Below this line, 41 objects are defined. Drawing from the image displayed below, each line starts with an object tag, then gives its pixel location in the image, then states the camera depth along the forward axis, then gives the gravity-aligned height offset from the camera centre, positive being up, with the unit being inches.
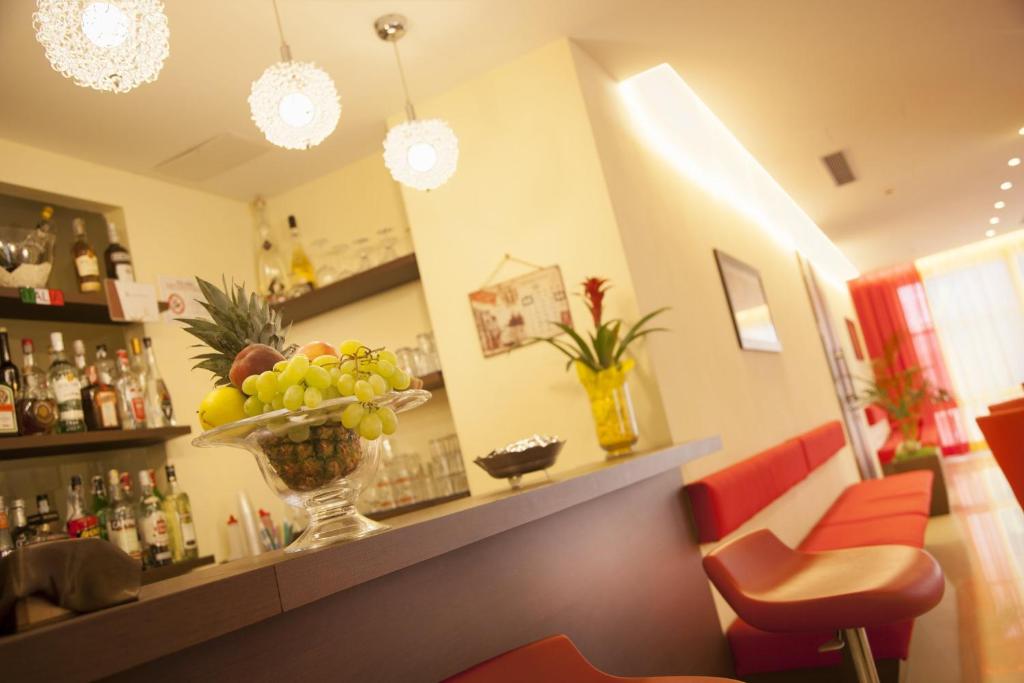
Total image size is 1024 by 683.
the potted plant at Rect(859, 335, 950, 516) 250.5 -33.7
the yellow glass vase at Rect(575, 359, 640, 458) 110.3 -0.4
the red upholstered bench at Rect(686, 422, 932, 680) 100.8 -34.3
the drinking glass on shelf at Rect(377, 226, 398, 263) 144.4 +37.7
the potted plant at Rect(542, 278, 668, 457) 110.7 +3.4
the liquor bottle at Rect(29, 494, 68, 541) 102.1 +2.7
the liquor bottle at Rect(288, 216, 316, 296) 149.6 +39.3
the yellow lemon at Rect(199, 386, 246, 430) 50.4 +5.7
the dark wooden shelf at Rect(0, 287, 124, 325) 111.5 +32.8
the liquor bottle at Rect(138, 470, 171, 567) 115.9 -1.9
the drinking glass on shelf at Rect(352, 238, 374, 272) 145.1 +37.5
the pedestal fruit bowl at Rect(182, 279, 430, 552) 47.9 +4.0
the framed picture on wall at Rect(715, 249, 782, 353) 179.3 +15.6
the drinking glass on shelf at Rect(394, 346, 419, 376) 139.6 +16.4
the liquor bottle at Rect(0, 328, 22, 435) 100.2 +20.1
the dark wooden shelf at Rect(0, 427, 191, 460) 100.7 +12.2
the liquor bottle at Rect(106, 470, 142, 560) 112.1 -0.2
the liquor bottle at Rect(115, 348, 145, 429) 119.0 +18.2
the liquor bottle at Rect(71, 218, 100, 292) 122.9 +40.6
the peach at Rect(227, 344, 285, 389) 51.1 +8.1
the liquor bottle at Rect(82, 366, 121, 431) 114.4 +17.4
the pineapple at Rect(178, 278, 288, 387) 55.6 +11.6
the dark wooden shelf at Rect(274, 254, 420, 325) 140.7 +32.0
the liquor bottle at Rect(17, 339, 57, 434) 105.1 +18.7
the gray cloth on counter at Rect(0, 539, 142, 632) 33.9 -1.7
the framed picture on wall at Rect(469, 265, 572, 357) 127.0 +18.6
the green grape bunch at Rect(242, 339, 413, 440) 47.3 +5.4
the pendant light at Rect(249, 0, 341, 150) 90.0 +42.3
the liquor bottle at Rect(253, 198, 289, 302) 156.5 +43.8
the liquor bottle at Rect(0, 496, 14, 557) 98.7 +1.9
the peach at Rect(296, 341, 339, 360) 54.9 +8.5
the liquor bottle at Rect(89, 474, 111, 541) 113.8 +3.8
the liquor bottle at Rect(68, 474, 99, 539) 108.9 +2.1
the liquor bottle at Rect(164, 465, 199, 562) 121.9 -2.0
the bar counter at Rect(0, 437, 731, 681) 33.1 -10.0
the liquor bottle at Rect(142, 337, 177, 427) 126.1 +19.1
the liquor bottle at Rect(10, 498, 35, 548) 99.6 +2.4
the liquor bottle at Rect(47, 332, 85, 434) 109.0 +19.5
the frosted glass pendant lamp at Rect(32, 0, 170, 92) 68.6 +41.9
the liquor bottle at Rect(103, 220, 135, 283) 129.0 +42.0
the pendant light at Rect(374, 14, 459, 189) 110.0 +40.5
